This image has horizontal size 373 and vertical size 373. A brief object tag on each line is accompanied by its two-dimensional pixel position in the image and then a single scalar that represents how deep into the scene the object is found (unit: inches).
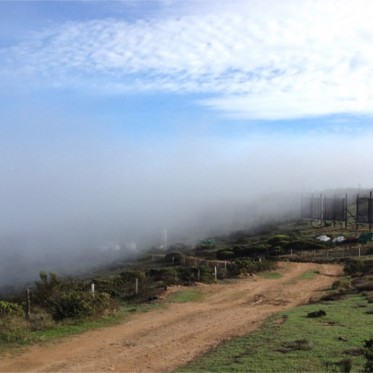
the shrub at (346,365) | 355.6
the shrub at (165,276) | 1029.5
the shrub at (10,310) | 598.8
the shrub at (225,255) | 2157.0
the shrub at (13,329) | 532.4
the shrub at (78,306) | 649.6
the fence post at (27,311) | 612.8
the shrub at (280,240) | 2297.1
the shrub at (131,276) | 1223.5
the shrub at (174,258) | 2113.6
